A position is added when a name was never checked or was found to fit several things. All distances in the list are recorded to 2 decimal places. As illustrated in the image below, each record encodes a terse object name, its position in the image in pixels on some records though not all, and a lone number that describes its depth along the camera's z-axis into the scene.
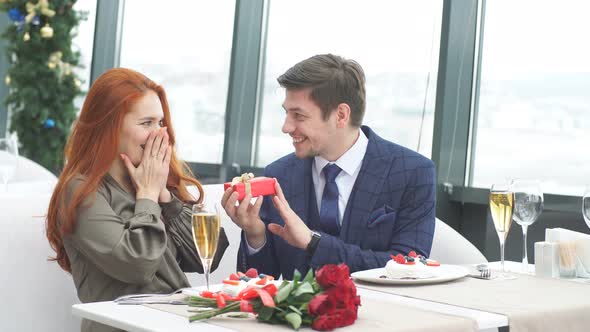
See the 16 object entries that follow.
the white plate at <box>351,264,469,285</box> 2.30
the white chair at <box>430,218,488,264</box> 3.40
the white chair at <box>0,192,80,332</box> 2.83
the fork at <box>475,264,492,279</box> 2.49
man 2.83
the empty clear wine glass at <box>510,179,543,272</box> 2.61
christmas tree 6.98
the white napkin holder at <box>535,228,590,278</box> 2.54
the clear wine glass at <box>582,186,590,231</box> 2.62
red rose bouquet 1.71
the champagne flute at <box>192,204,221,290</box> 1.96
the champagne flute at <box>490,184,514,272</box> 2.58
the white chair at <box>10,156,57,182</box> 5.05
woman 2.31
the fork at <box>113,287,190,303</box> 2.03
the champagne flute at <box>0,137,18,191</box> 4.04
